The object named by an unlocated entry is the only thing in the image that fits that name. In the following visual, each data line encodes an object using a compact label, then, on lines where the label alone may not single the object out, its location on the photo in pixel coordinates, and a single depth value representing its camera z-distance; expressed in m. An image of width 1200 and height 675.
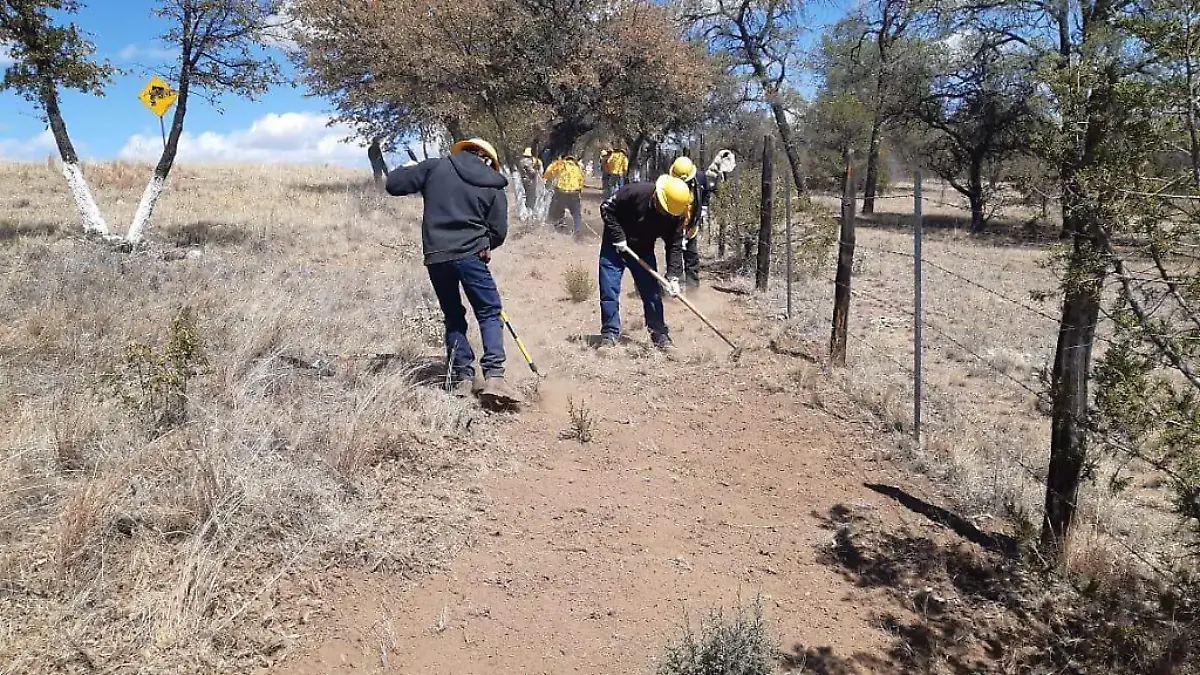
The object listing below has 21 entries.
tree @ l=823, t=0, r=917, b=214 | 19.64
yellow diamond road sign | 10.69
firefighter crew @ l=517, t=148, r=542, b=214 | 16.19
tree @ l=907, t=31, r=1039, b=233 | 20.98
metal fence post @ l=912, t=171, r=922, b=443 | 4.91
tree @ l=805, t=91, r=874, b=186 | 18.66
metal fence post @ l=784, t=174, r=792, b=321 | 8.42
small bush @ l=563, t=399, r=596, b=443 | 4.81
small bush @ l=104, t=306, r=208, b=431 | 4.02
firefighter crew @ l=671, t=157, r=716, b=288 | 7.27
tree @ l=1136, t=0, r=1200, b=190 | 2.42
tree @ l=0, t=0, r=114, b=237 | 9.83
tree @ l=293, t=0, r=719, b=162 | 14.88
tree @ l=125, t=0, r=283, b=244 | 10.84
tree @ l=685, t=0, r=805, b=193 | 22.84
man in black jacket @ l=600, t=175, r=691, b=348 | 6.95
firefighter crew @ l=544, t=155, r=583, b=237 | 15.07
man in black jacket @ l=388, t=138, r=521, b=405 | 5.20
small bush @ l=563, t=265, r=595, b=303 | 9.34
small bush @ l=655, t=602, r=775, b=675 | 2.66
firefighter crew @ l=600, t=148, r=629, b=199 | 15.29
